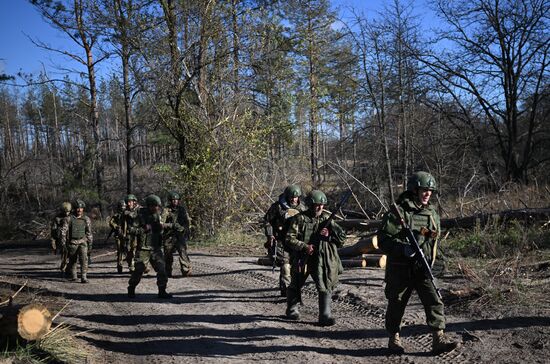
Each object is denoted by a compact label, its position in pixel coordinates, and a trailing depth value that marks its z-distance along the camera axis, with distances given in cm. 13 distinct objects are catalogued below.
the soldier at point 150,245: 914
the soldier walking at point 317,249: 677
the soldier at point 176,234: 1037
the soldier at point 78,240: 1145
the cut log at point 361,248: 1078
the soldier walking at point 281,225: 792
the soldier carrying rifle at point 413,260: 544
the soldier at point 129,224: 1186
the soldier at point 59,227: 1218
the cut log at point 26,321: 556
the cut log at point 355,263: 1065
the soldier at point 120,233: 1245
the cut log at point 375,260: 1058
